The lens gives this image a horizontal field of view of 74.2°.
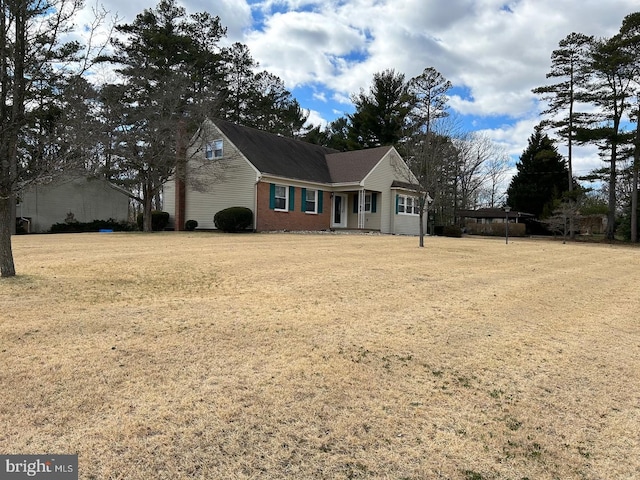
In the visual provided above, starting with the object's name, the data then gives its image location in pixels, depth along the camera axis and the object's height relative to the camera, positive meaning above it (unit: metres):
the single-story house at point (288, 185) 20.78 +2.01
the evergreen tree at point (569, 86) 27.50 +9.47
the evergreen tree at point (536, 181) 36.72 +3.96
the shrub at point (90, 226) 26.08 -0.31
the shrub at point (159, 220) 22.95 +0.10
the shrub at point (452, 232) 27.14 -0.45
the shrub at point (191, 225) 22.48 -0.14
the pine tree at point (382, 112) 37.19 +10.00
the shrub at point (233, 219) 19.27 +0.17
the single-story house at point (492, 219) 35.38 +0.59
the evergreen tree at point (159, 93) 19.52 +7.16
